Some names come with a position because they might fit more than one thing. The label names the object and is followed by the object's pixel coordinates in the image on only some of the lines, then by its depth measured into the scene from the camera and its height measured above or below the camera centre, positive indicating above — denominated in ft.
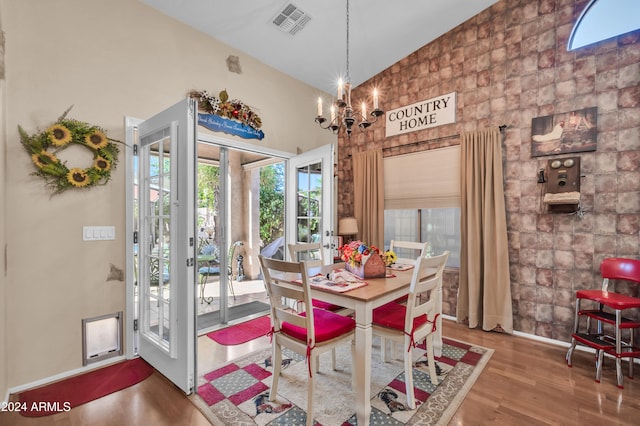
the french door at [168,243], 6.89 -0.75
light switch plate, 8.02 -0.52
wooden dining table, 5.78 -2.10
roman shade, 12.05 +1.45
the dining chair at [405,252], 8.49 -1.79
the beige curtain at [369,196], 13.97 +0.84
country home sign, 12.06 +4.27
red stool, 7.51 -2.97
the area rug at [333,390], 6.21 -4.35
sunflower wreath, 7.27 +1.67
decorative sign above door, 10.28 +3.66
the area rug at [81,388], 6.53 -4.29
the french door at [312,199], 11.59 +0.60
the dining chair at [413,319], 6.40 -2.56
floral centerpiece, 7.49 -1.26
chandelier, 7.23 +2.73
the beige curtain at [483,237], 10.61 -0.96
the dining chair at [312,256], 8.40 -1.80
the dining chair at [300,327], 5.84 -2.53
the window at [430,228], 12.41 -0.72
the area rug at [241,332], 10.09 -4.39
